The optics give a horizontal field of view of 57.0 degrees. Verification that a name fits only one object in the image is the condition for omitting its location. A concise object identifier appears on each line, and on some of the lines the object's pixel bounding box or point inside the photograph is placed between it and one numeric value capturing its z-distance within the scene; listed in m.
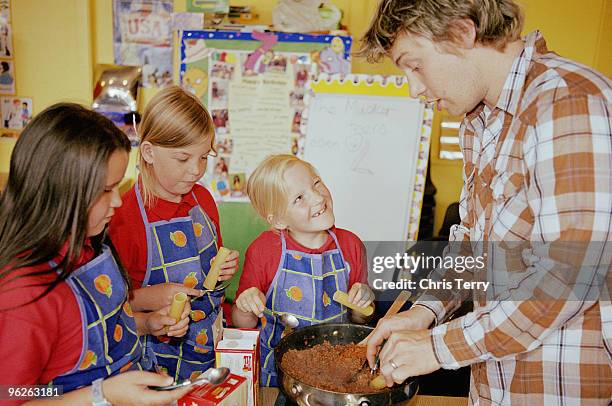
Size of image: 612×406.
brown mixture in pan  1.34
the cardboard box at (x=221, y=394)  1.11
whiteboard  3.08
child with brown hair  1.05
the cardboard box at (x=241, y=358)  1.23
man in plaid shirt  0.98
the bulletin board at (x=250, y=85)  3.27
